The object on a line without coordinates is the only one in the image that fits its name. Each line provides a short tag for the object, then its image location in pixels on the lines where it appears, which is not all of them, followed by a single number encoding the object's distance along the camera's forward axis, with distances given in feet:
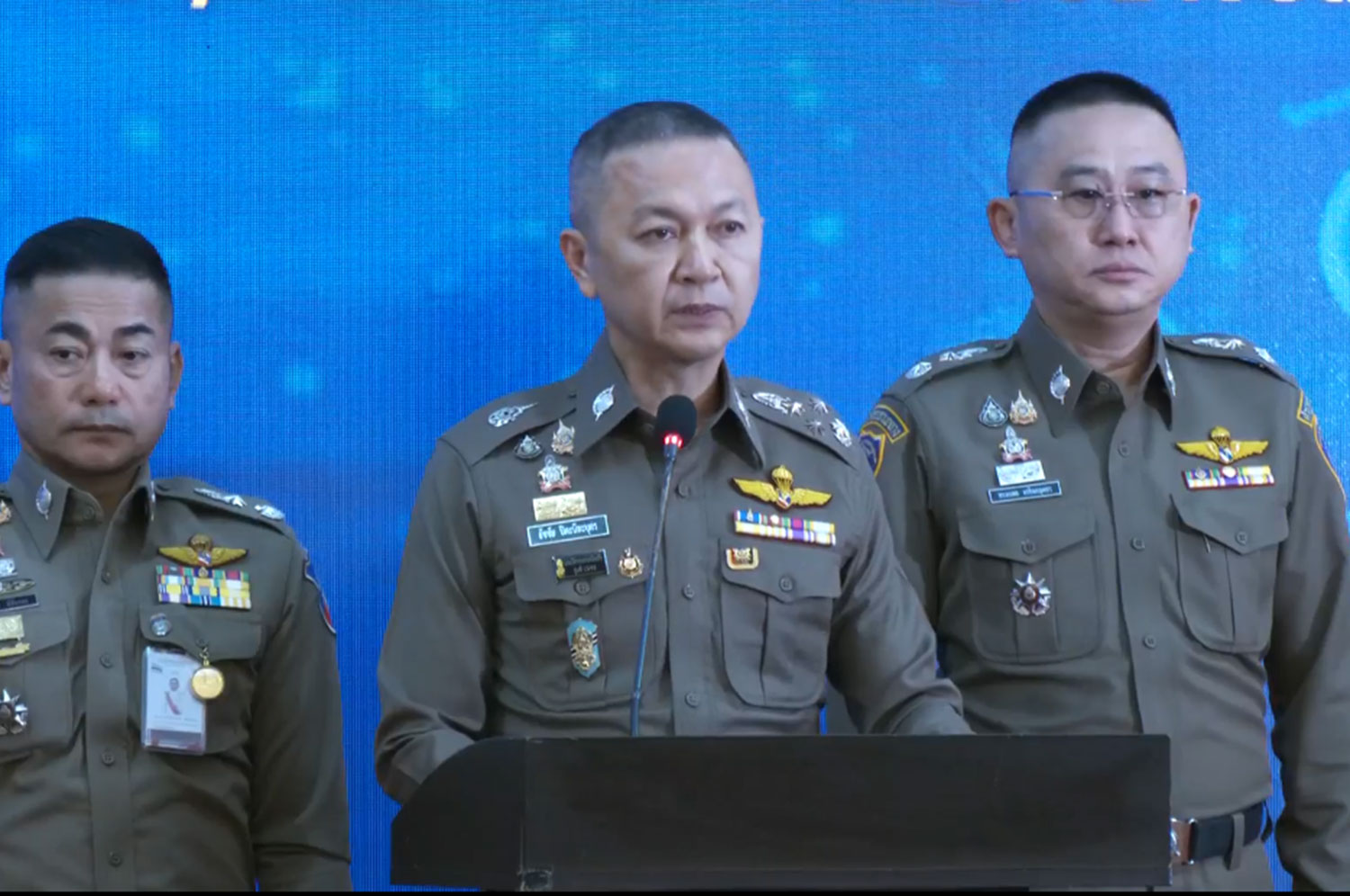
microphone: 16.72
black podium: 12.93
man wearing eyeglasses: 19.94
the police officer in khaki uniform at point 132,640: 19.10
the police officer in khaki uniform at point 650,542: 18.21
